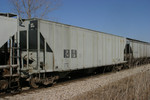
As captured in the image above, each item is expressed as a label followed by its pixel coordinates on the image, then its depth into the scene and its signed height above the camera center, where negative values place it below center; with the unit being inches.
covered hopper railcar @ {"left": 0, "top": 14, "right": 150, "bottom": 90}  275.9 +1.8
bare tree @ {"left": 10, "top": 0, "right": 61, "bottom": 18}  818.0 +235.5
